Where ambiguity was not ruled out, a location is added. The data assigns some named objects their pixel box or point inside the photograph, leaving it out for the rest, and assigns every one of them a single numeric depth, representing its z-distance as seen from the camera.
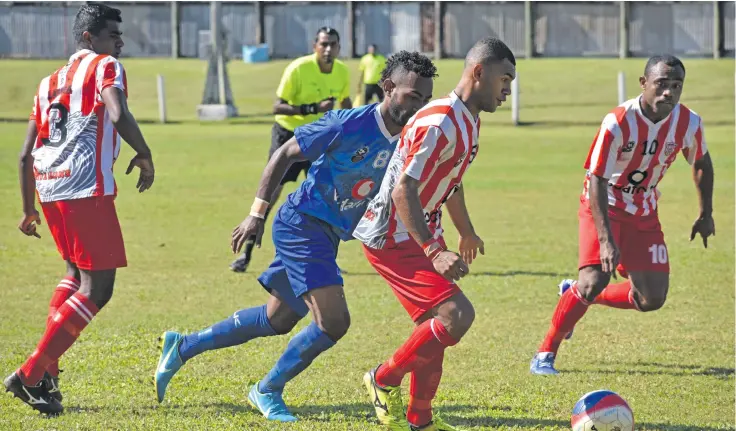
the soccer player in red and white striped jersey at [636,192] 14.98
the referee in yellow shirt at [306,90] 23.73
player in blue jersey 12.60
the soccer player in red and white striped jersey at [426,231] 11.45
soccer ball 11.98
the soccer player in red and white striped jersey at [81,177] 12.88
